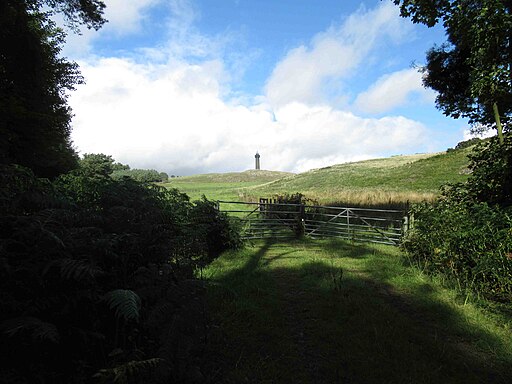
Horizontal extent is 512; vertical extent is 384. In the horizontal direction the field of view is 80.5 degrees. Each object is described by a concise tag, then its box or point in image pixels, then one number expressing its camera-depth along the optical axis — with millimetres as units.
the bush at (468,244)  5227
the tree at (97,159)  57325
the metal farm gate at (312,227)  13008
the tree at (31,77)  13648
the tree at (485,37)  6527
